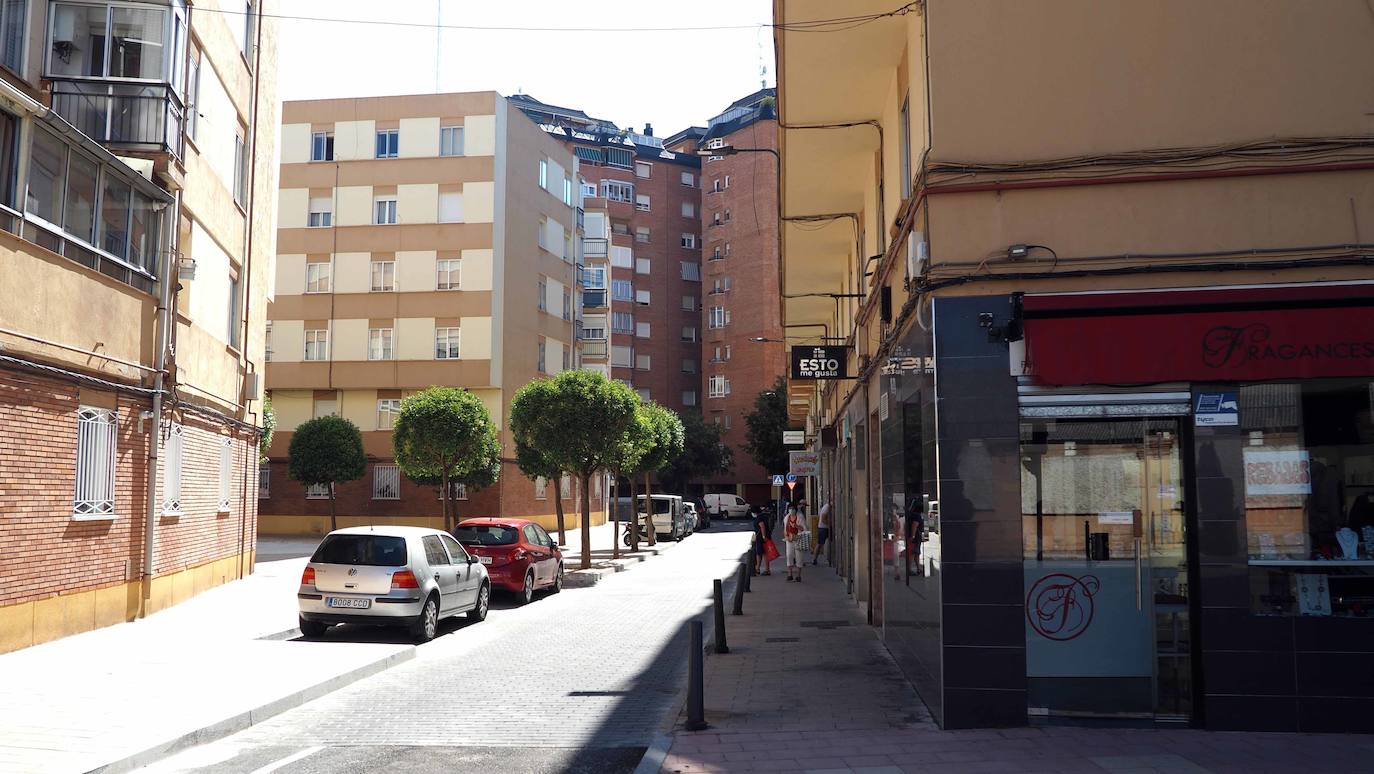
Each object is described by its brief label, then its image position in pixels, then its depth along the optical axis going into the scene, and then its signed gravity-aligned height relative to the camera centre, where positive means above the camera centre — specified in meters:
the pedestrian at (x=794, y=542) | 22.30 -1.28
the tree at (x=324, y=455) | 39.78 +0.99
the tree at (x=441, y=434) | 32.03 +1.43
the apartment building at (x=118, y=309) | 11.85 +2.34
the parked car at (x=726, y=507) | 68.25 -1.67
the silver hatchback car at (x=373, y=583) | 13.41 -1.31
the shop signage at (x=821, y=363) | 15.95 +1.80
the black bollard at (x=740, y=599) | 16.06 -1.81
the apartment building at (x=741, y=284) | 77.44 +14.81
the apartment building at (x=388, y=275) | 43.69 +8.65
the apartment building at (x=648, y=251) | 80.56 +17.96
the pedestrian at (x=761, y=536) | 24.42 -1.28
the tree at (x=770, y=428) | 65.81 +3.35
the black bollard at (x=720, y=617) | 11.95 -1.56
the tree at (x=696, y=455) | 70.31 +1.74
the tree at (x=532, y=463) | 33.50 +0.58
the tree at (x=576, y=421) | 27.81 +1.60
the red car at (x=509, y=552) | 18.89 -1.29
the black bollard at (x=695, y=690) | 7.89 -1.57
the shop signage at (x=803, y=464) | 27.16 +0.45
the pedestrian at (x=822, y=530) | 28.16 -1.31
